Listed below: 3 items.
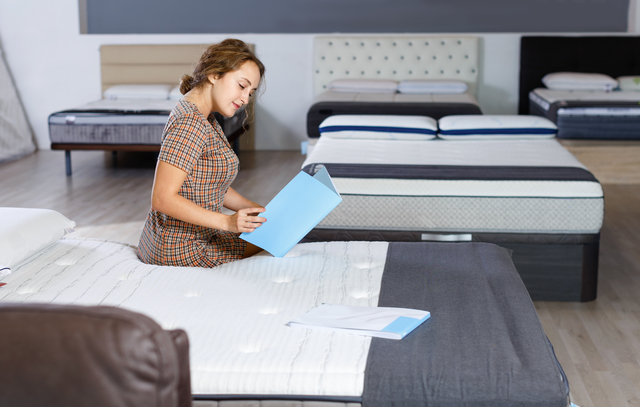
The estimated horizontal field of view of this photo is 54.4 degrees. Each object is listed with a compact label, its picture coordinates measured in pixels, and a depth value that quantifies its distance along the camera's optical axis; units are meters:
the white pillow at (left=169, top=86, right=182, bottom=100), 5.10
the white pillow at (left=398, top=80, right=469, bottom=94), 5.07
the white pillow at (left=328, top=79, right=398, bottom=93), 5.11
